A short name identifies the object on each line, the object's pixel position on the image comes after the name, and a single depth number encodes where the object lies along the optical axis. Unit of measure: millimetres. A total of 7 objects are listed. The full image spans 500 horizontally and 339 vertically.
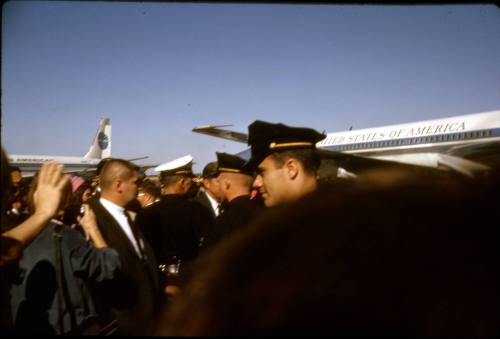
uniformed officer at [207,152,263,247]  3264
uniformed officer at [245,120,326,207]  2561
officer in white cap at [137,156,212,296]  4195
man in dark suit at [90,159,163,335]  2832
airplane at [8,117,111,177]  24834
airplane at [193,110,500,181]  13438
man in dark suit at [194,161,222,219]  5816
